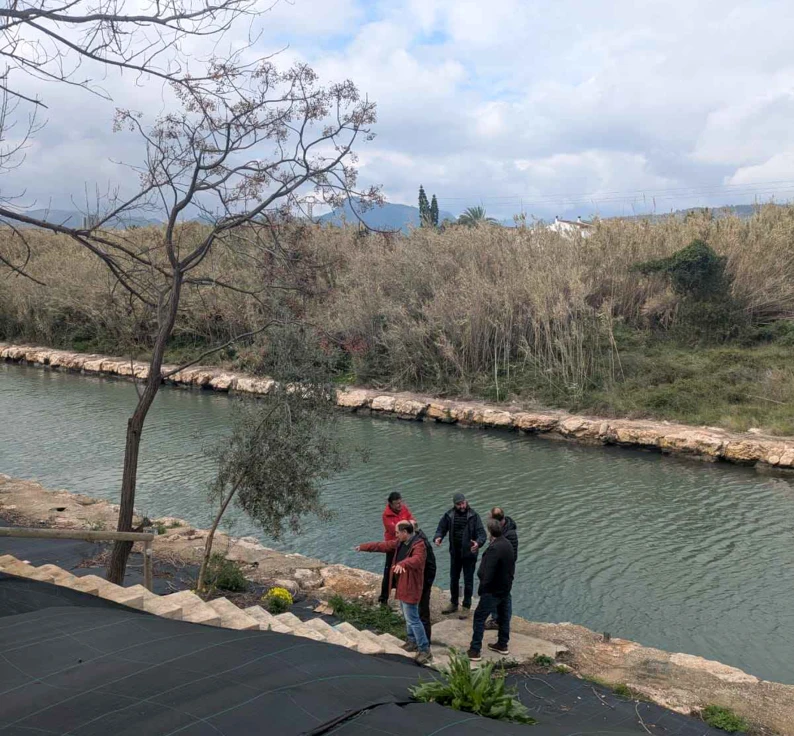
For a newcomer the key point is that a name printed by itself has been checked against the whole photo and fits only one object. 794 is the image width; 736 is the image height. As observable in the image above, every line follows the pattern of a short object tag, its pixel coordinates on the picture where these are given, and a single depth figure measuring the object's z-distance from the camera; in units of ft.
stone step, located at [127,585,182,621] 22.79
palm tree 207.72
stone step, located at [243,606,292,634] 24.36
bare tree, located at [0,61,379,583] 29.89
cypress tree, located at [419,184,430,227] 218.30
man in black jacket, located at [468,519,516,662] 26.43
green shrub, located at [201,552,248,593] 33.32
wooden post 26.61
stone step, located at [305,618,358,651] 24.00
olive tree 33.53
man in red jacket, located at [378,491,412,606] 31.63
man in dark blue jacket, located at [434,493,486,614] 31.30
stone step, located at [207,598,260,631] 23.31
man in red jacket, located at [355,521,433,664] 25.86
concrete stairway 23.25
